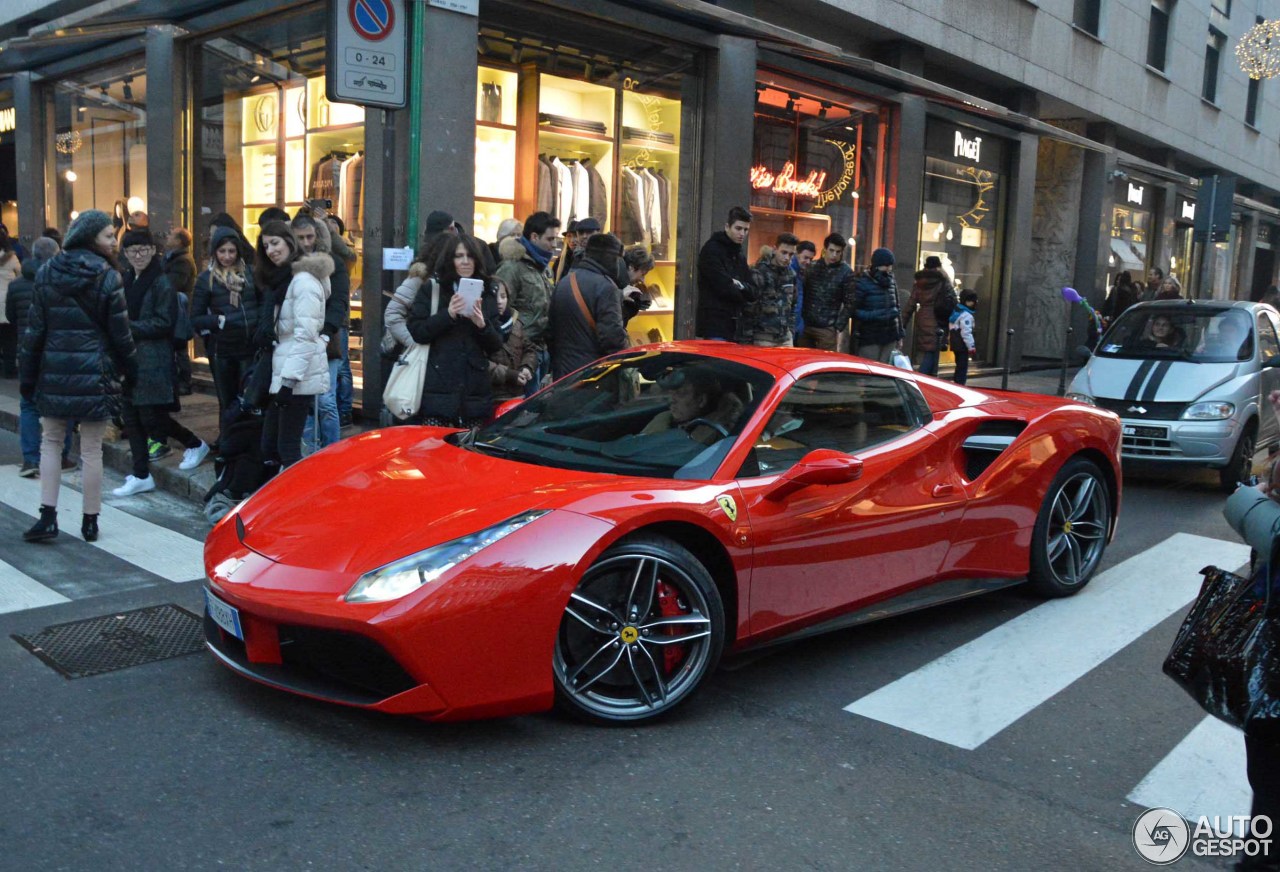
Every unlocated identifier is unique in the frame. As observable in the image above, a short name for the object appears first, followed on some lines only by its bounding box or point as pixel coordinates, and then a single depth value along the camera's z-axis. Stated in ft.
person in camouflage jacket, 32.89
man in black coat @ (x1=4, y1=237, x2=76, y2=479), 26.45
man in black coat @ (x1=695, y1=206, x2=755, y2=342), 31.24
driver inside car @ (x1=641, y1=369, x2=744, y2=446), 14.64
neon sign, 45.29
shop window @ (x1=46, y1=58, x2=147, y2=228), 44.68
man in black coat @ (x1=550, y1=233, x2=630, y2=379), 24.98
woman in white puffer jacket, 21.42
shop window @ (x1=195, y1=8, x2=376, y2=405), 35.96
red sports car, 11.55
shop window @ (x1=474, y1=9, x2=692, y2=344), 36.32
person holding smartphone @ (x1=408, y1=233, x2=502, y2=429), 22.04
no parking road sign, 23.40
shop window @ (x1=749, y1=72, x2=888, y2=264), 45.14
